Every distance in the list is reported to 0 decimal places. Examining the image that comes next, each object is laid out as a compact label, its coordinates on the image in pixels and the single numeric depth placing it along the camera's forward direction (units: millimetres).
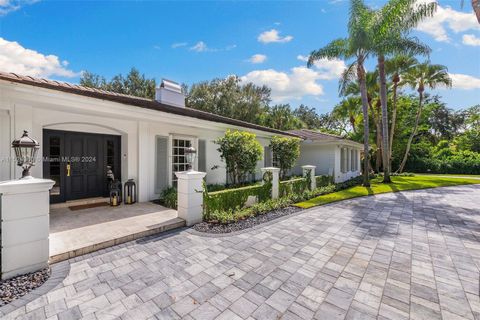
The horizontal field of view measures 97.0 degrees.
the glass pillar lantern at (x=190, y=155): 5976
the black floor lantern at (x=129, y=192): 6977
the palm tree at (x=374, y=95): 18906
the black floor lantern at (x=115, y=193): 6547
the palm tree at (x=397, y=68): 17367
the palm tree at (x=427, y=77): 18984
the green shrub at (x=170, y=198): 6637
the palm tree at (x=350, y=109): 22342
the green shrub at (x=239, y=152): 8023
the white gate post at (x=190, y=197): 5371
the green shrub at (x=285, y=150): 10672
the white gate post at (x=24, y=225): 2938
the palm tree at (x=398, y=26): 10594
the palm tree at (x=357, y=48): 11203
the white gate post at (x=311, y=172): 10094
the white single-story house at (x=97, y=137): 4973
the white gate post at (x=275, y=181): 8008
